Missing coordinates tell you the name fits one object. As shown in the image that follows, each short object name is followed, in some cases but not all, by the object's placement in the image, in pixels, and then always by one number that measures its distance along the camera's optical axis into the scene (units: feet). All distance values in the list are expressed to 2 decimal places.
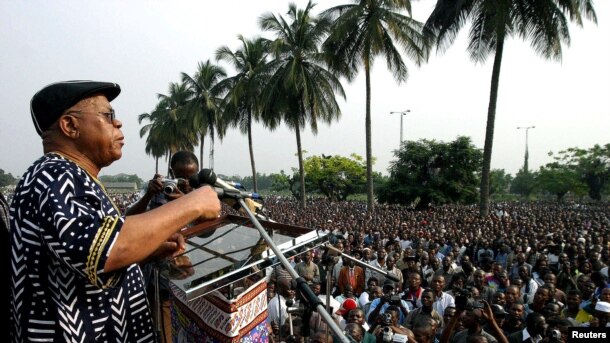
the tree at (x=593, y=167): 151.94
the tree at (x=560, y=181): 154.92
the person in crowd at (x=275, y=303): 17.83
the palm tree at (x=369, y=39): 61.77
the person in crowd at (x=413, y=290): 22.62
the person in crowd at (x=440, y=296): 21.34
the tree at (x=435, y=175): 98.89
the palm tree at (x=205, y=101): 114.42
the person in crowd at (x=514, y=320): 18.16
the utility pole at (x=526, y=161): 172.96
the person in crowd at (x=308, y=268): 28.24
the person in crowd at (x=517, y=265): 28.69
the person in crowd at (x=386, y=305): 19.81
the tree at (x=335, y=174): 150.82
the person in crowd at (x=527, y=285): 23.26
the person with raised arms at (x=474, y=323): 14.96
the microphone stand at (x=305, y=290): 4.18
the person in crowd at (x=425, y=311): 18.81
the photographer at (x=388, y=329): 12.86
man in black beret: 3.79
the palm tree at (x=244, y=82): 89.76
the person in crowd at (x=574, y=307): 19.31
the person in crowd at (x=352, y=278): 28.30
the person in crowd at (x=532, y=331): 16.65
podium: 5.17
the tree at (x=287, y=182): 146.00
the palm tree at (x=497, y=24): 52.16
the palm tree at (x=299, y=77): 76.48
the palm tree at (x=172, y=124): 132.20
